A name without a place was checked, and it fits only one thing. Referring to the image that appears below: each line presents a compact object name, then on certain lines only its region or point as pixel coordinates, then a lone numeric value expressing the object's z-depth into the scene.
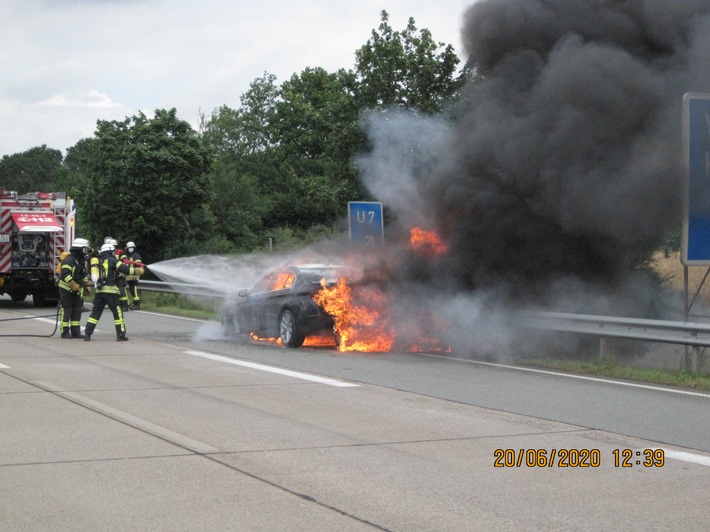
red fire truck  24.19
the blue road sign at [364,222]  17.50
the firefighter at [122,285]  17.18
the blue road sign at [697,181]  12.35
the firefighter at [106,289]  15.91
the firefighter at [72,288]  16.52
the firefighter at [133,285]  23.88
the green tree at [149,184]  33.72
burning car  14.49
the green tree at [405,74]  21.80
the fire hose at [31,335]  16.81
